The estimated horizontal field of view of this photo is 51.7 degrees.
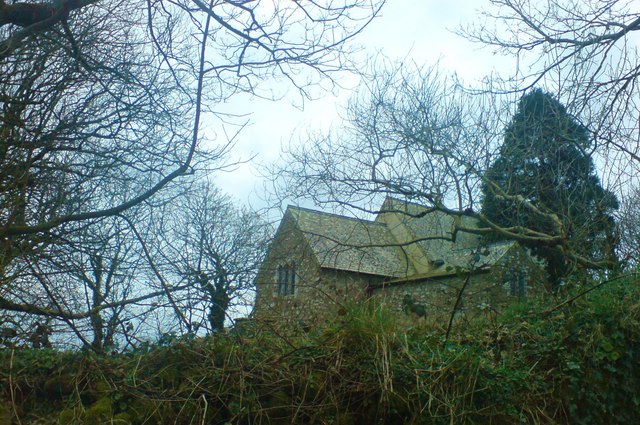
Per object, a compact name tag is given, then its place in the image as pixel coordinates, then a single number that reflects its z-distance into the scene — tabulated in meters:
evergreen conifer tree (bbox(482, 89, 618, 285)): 11.24
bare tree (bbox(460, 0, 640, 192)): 7.38
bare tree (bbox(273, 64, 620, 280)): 12.02
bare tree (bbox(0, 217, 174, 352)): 5.65
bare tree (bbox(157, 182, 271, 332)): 5.93
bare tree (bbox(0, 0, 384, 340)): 6.41
